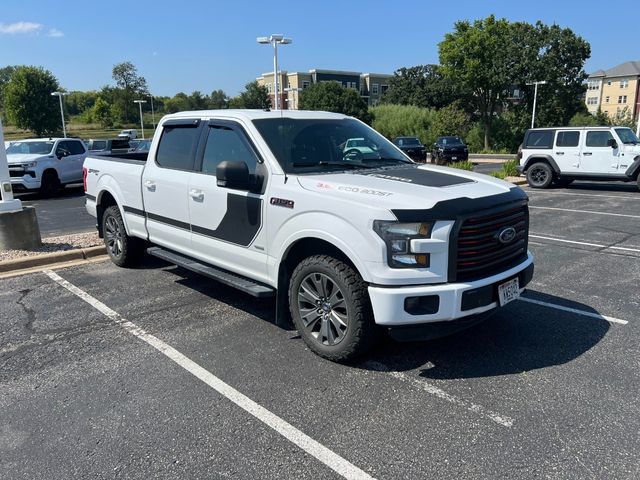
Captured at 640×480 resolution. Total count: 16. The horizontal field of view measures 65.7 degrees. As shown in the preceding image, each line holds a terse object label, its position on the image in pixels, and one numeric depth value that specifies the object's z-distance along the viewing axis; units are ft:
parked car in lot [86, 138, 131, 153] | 78.38
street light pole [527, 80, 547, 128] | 132.98
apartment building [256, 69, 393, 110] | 290.56
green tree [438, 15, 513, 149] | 145.48
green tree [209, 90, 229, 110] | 280.18
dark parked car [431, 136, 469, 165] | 90.81
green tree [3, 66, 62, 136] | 183.21
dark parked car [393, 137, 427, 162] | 88.01
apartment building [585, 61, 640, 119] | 282.56
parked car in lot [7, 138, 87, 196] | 49.47
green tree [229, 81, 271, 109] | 224.08
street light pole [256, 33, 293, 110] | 70.84
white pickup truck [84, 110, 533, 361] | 11.35
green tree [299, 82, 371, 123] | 202.18
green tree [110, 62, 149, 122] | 296.10
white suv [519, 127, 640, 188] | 47.96
